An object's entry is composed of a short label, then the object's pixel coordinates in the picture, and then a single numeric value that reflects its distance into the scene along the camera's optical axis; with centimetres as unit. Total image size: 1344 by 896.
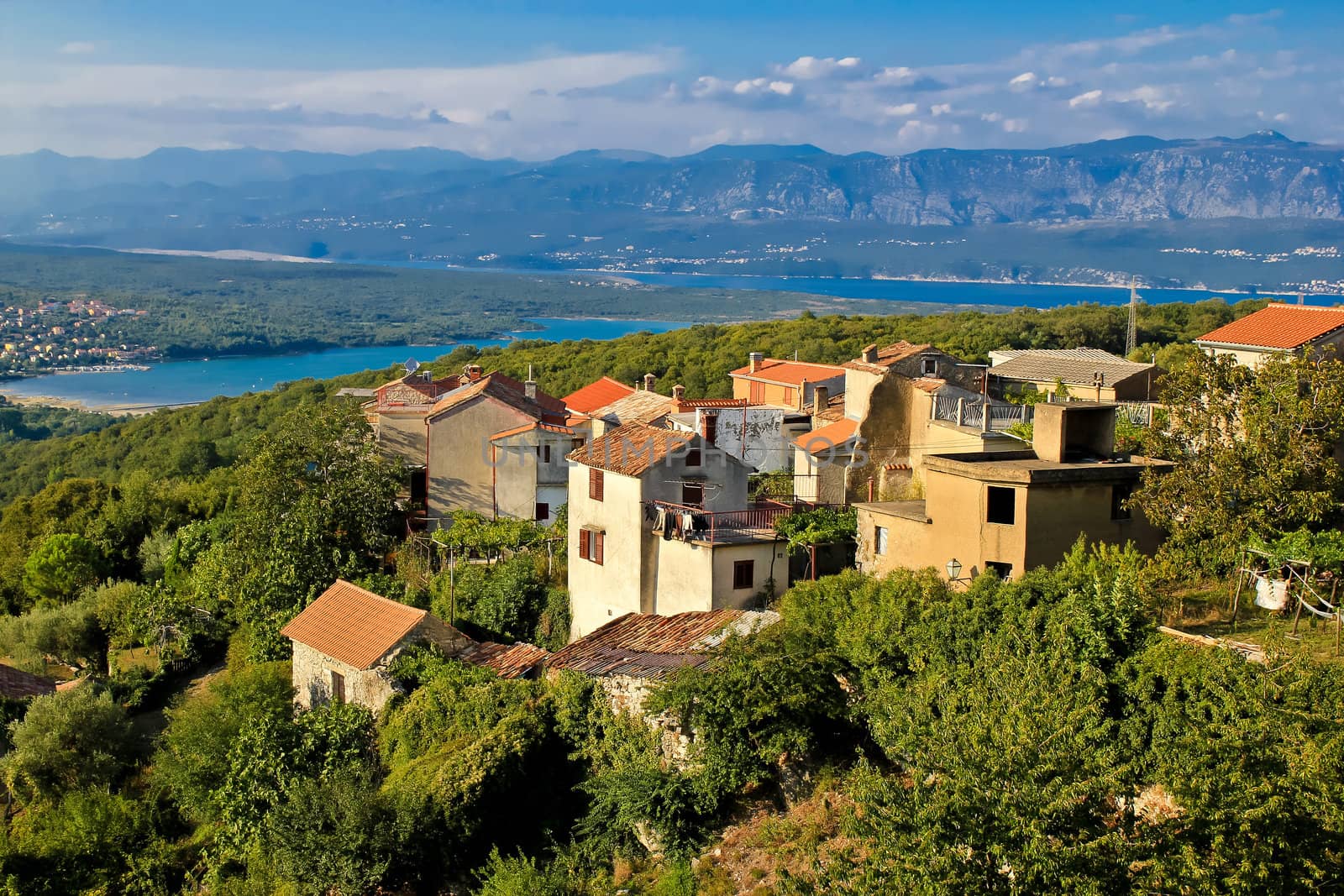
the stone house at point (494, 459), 3206
